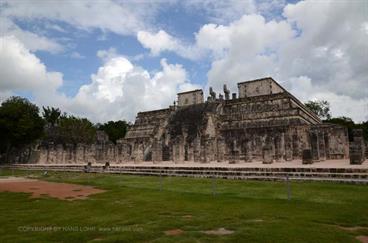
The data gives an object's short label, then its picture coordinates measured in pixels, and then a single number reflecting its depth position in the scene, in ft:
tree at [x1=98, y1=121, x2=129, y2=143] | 174.81
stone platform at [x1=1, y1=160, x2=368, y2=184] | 34.63
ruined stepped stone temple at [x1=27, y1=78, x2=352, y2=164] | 66.39
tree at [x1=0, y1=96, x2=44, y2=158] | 90.22
